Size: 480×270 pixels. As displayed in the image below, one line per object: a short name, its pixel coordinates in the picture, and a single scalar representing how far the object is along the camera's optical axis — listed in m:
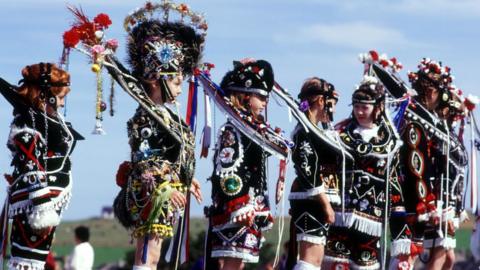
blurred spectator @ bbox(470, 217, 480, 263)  14.66
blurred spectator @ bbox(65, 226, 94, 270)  14.09
